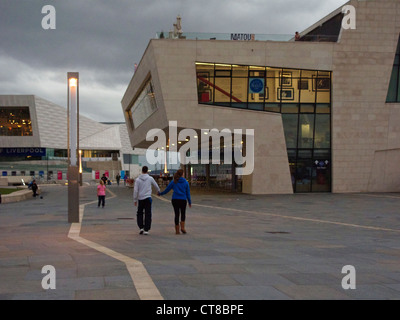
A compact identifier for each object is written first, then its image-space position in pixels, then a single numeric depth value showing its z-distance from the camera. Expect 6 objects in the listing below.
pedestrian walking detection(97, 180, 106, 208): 21.94
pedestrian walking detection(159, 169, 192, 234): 11.68
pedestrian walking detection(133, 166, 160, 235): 11.64
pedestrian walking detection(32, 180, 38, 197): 34.69
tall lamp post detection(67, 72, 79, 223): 14.70
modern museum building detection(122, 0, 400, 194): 32.38
